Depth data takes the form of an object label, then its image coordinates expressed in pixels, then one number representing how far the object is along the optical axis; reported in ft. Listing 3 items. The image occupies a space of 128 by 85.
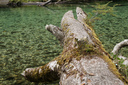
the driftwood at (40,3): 94.58
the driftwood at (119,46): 17.04
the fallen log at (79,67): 6.72
